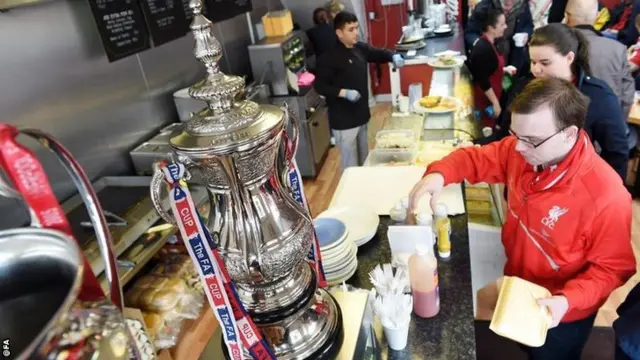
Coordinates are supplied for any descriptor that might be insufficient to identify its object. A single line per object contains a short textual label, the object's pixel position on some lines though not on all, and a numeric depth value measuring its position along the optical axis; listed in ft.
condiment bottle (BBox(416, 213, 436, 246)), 4.97
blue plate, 4.61
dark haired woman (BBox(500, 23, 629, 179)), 6.71
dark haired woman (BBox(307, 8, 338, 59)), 17.34
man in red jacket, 4.50
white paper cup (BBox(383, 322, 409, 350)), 3.75
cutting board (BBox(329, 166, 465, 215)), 5.84
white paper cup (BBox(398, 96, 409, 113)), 9.86
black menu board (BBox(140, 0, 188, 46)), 10.68
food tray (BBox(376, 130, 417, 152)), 7.61
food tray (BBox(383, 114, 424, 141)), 8.75
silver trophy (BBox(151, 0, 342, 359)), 2.72
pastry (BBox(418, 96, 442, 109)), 9.43
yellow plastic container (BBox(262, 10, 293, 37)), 15.17
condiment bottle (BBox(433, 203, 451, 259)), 4.85
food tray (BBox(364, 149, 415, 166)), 7.37
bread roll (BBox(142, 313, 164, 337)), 8.36
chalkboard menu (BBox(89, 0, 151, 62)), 9.14
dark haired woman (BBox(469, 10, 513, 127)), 11.87
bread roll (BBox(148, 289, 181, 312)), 8.60
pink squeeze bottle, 4.00
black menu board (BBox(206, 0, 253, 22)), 13.44
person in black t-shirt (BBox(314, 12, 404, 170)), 11.50
